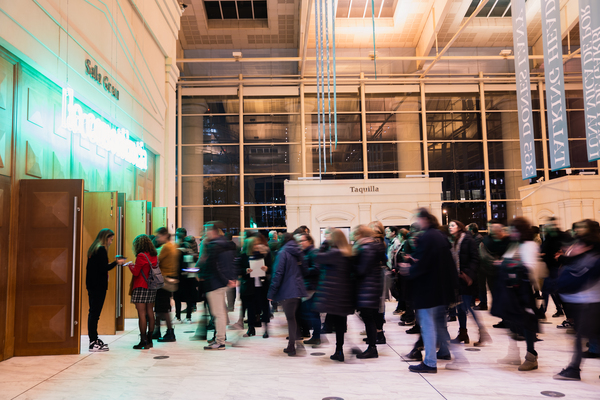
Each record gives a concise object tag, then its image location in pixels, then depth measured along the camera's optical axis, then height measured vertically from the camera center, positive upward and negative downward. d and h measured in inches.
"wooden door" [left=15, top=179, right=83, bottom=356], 207.6 -21.0
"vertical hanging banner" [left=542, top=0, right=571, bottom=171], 289.6 +88.2
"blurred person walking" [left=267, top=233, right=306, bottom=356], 201.9 -30.5
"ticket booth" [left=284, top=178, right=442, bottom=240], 563.8 +23.3
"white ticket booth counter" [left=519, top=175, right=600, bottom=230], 497.0 +19.7
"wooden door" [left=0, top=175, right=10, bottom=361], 195.8 -10.9
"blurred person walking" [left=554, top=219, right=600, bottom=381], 147.3 -23.8
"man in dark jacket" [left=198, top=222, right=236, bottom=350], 207.6 -22.8
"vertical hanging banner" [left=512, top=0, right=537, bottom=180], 338.6 +100.0
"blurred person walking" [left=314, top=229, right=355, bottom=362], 180.9 -26.3
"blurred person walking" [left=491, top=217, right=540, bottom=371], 165.0 -26.6
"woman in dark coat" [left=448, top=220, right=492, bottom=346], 207.6 -25.8
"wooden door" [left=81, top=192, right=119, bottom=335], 253.4 -0.5
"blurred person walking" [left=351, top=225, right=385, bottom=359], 179.5 -21.6
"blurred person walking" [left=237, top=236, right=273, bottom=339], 247.8 -35.5
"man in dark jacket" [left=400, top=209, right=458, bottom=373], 162.4 -23.8
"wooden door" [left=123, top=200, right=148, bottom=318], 311.3 -0.9
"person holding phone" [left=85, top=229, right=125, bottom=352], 211.2 -27.4
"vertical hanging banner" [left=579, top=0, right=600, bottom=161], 257.8 +87.9
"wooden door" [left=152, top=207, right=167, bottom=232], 355.3 +4.4
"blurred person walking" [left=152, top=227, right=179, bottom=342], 230.4 -27.4
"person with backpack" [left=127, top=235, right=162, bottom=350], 213.6 -28.3
